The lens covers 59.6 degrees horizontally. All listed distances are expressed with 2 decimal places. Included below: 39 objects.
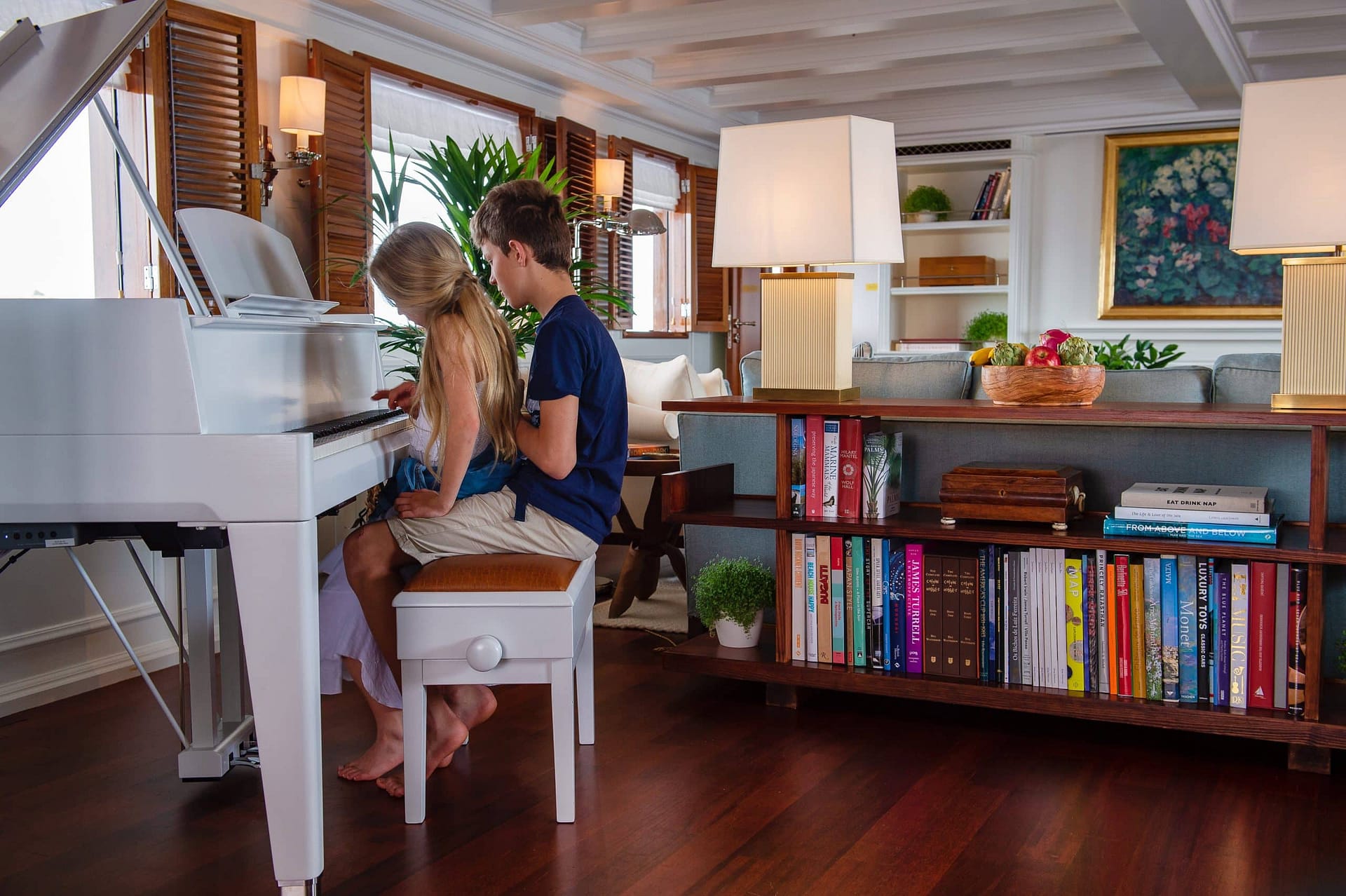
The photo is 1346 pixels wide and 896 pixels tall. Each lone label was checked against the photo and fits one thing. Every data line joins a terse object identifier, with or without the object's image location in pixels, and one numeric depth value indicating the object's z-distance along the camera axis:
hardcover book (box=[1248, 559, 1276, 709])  2.53
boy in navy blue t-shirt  2.28
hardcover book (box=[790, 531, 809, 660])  2.98
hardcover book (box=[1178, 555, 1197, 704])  2.60
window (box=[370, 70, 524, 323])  4.84
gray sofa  2.83
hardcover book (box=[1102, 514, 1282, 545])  2.50
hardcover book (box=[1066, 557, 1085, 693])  2.69
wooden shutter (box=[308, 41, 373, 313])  4.28
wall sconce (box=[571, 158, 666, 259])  5.20
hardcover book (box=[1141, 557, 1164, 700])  2.63
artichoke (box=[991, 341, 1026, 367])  2.76
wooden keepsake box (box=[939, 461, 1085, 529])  2.71
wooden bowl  2.71
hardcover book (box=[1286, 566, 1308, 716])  2.48
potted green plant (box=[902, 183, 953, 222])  7.80
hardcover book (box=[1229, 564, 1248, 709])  2.55
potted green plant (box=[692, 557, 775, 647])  3.10
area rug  3.86
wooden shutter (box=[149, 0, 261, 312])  3.67
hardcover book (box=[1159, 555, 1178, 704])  2.61
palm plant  3.91
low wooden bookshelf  2.45
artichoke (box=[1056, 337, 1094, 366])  2.72
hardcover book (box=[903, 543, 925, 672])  2.85
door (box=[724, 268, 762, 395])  7.56
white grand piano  1.73
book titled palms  2.95
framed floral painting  7.07
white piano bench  2.13
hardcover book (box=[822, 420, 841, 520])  2.96
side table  4.00
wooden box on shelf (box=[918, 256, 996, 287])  7.61
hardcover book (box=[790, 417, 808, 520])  3.00
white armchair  5.18
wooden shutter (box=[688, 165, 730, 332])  7.28
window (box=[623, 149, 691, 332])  7.06
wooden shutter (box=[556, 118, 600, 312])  5.86
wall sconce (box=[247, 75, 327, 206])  3.95
